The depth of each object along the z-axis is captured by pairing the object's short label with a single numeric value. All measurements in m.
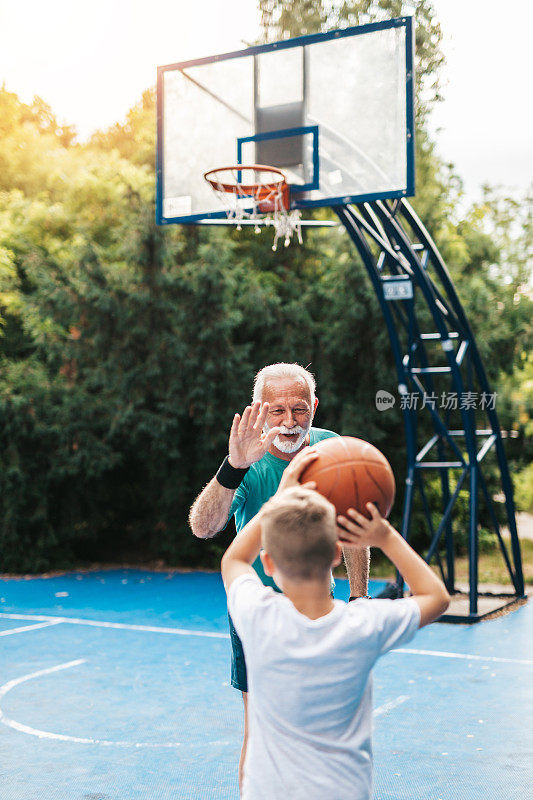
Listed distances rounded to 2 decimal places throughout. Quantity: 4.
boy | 1.92
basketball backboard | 7.27
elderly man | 3.02
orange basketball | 2.27
